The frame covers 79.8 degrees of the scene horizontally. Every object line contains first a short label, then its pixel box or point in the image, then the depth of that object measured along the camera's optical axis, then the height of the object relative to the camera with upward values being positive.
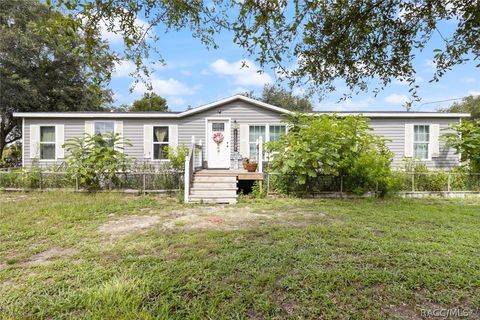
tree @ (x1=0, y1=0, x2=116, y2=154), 15.23 +4.91
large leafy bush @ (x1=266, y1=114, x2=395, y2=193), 7.50 +0.02
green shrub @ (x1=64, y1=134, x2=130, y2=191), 8.16 -0.12
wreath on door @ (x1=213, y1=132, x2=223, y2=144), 11.30 +0.89
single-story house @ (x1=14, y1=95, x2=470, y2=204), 11.24 +1.17
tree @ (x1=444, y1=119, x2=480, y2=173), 9.10 +0.63
